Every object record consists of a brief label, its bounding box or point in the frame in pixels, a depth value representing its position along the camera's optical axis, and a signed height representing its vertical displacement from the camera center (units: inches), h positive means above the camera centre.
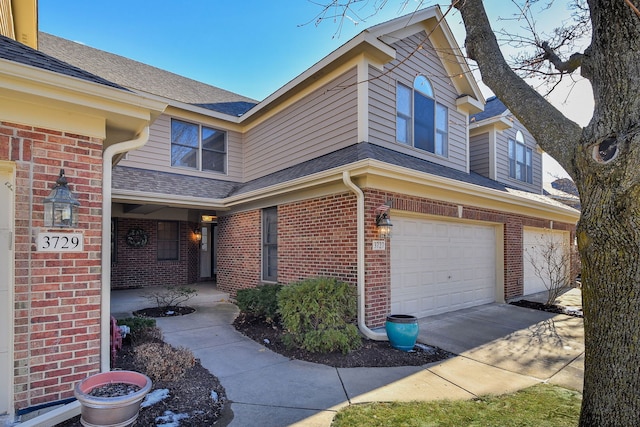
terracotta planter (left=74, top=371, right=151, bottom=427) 103.7 -53.9
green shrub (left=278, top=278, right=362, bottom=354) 210.5 -56.6
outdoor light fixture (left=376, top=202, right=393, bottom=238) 242.8 +3.2
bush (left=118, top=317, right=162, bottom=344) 218.8 -66.2
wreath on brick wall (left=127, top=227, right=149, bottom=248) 451.2 -14.7
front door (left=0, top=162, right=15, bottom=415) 125.7 -20.5
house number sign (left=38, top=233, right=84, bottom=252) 131.2 -6.2
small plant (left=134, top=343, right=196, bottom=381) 163.2 -65.5
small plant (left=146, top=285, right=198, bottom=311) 336.6 -74.4
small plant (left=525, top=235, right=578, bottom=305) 430.8 -38.3
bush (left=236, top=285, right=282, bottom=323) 271.7 -59.7
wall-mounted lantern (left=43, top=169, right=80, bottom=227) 128.5 +7.4
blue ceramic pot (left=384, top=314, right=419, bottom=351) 218.1 -65.5
